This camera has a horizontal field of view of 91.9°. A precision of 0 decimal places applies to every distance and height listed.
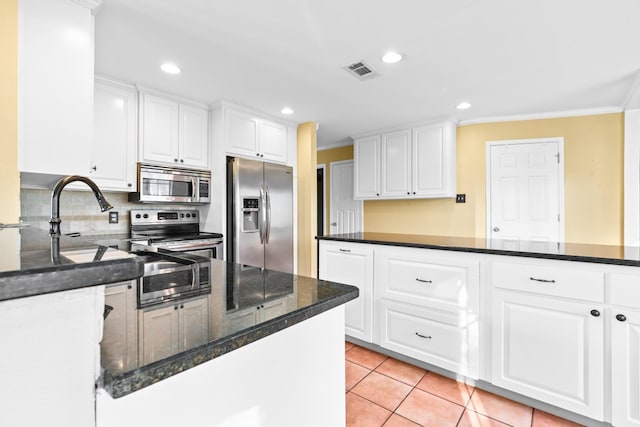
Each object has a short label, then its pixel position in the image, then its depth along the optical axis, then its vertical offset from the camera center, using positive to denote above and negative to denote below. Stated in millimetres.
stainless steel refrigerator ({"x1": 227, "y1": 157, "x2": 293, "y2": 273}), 3230 +14
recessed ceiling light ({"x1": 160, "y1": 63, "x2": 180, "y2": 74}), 2420 +1173
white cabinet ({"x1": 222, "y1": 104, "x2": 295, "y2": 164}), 3279 +902
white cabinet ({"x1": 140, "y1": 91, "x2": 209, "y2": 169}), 2867 +825
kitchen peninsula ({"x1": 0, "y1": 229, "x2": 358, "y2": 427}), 388 -234
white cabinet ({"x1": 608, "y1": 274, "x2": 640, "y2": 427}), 1510 -664
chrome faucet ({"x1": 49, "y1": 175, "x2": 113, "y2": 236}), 1128 +59
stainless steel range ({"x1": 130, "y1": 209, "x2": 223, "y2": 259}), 2799 -178
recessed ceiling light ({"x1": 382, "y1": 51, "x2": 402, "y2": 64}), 2267 +1182
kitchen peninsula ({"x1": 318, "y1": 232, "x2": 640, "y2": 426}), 1559 -614
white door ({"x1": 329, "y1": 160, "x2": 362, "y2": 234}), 5016 +206
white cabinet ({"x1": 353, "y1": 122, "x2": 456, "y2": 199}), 3854 +697
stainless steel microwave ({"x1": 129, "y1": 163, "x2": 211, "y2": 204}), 2881 +298
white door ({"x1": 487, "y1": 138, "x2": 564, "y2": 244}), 3545 +296
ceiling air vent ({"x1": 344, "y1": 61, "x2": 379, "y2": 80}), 2430 +1181
